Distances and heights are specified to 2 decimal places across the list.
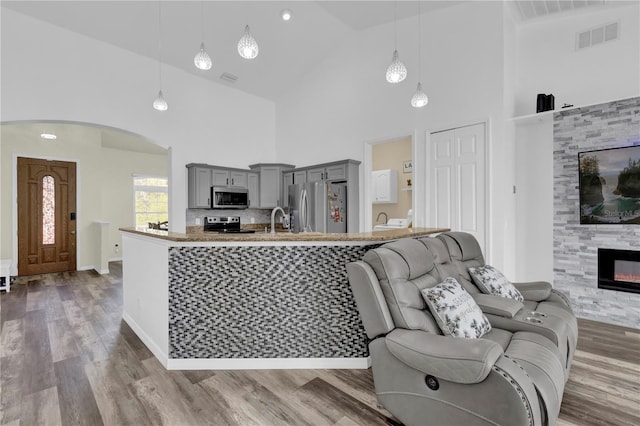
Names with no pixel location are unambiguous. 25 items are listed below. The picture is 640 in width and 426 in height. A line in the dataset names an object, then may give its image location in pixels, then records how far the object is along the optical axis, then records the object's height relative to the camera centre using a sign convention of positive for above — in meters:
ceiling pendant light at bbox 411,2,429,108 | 3.18 +1.19
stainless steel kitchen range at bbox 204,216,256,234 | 5.31 -0.21
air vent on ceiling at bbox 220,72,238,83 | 5.32 +2.41
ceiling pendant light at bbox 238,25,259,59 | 2.19 +1.21
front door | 5.70 -0.06
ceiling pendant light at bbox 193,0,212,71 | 2.46 +1.24
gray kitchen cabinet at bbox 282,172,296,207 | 5.79 +0.55
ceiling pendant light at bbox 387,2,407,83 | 2.61 +1.22
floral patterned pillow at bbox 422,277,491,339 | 1.78 -0.61
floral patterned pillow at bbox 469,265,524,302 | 2.40 -0.58
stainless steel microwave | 5.15 +0.26
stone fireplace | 3.24 -0.21
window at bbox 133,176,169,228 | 7.96 +0.36
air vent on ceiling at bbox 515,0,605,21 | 3.44 +2.43
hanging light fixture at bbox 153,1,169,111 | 3.38 +2.31
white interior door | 3.69 +0.41
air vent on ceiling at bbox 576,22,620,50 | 3.37 +2.00
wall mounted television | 3.21 +0.29
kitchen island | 2.32 -0.71
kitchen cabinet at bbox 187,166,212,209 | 5.01 +0.42
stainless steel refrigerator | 4.80 +0.08
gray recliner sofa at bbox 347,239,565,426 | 1.34 -0.75
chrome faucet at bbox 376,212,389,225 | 6.60 -0.12
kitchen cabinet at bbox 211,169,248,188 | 5.27 +0.63
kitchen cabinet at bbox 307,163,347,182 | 4.93 +0.67
